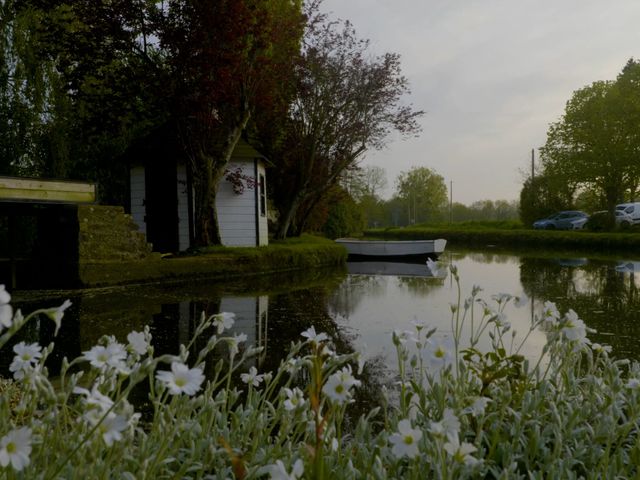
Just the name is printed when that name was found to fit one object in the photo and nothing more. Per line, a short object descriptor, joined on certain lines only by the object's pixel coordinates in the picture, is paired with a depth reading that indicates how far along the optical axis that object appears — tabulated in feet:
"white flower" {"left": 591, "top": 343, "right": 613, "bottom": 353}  8.57
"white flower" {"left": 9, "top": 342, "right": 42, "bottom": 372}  5.40
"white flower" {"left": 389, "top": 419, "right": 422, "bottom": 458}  3.80
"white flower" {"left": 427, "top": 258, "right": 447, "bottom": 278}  8.07
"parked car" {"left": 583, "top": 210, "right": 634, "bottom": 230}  104.27
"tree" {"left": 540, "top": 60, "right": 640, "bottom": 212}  101.09
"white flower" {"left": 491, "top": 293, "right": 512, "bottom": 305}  8.30
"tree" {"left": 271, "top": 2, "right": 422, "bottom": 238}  70.28
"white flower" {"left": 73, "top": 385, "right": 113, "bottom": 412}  4.23
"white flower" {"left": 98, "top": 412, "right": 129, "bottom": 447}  3.89
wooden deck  32.60
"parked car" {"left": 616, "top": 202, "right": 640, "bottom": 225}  113.60
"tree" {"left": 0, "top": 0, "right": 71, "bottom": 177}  59.47
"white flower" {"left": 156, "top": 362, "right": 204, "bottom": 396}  3.85
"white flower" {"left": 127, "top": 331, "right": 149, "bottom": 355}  5.48
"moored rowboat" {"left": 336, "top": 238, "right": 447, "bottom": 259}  69.36
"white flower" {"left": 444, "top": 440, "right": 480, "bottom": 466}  3.89
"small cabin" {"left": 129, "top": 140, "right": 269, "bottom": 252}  57.31
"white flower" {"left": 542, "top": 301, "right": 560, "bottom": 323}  7.99
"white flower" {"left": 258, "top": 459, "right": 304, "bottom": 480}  3.54
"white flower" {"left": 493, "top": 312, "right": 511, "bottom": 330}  7.92
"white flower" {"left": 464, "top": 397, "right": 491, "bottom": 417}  5.09
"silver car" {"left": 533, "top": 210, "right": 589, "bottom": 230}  117.29
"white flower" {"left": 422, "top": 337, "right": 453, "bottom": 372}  5.83
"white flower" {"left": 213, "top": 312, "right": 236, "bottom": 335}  6.26
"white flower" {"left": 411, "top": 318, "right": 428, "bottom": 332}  7.23
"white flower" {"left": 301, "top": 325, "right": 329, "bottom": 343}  5.63
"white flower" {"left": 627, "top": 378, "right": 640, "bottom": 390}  6.75
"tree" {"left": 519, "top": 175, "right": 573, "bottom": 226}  126.52
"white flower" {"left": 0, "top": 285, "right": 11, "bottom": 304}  3.95
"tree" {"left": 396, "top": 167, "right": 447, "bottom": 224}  232.73
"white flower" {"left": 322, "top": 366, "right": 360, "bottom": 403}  4.73
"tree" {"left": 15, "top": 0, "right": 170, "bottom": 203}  47.01
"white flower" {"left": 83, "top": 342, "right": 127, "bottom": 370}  4.86
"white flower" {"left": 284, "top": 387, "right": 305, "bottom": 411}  6.37
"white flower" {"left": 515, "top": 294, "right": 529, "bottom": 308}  7.79
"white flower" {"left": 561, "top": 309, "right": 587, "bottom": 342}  6.84
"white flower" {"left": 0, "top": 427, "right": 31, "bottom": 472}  3.58
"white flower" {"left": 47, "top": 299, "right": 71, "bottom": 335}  4.04
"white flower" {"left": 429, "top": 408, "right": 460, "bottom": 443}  3.96
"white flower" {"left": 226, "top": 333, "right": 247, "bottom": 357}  6.05
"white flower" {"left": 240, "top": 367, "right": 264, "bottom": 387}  7.63
